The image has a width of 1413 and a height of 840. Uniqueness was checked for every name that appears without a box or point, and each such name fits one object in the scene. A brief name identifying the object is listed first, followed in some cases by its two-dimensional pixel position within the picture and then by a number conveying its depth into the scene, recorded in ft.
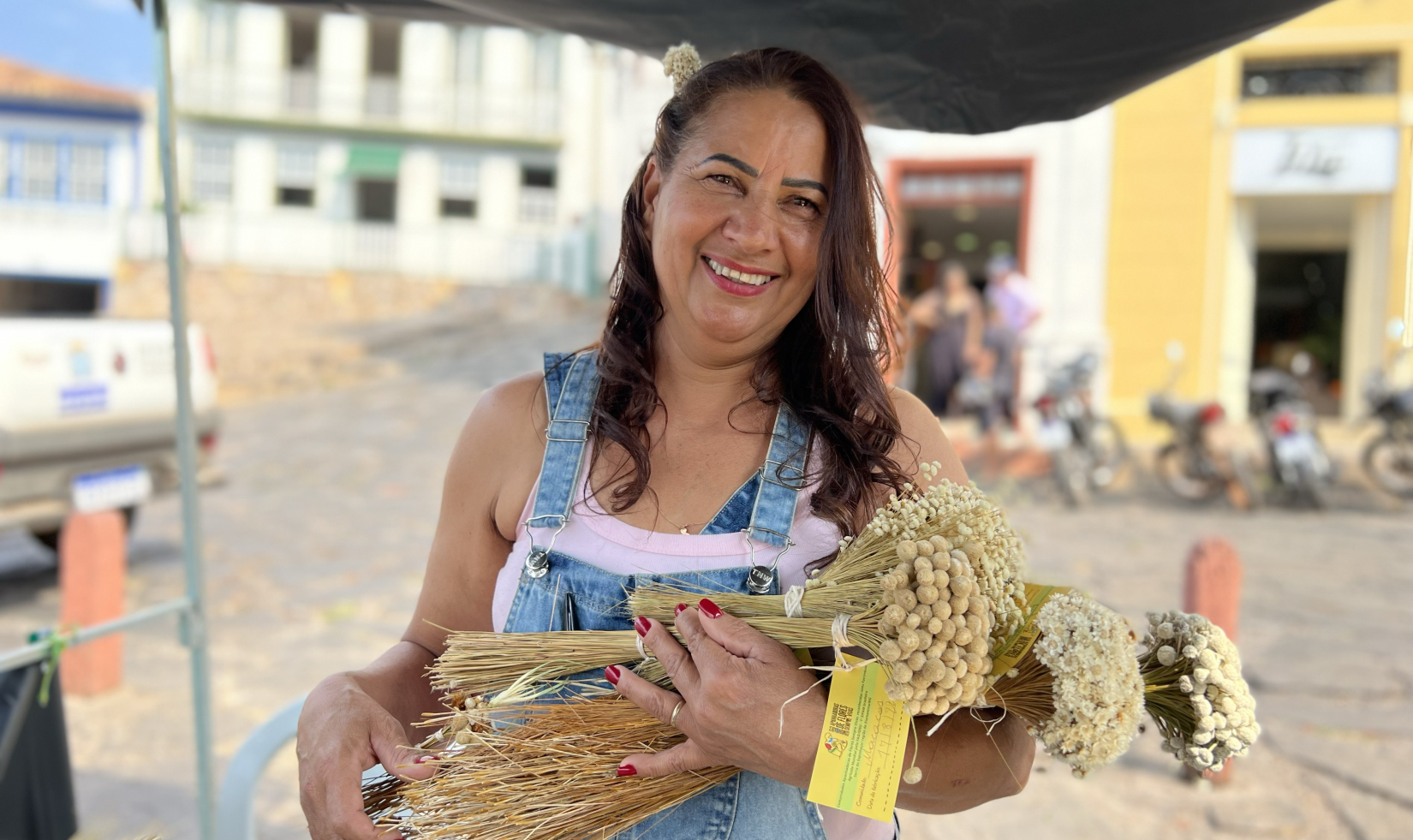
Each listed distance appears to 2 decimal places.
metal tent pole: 7.36
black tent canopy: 5.86
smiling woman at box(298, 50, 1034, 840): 4.85
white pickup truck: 17.25
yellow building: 38.17
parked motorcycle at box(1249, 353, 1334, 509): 27.45
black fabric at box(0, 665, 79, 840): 6.88
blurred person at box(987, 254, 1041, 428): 32.40
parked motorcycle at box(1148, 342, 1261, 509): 27.50
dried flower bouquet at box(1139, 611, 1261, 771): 3.96
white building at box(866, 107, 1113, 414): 40.29
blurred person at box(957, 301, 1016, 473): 31.04
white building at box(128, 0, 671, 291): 74.90
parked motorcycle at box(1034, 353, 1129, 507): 28.45
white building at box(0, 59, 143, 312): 74.79
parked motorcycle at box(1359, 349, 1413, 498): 26.94
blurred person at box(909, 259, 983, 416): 32.32
